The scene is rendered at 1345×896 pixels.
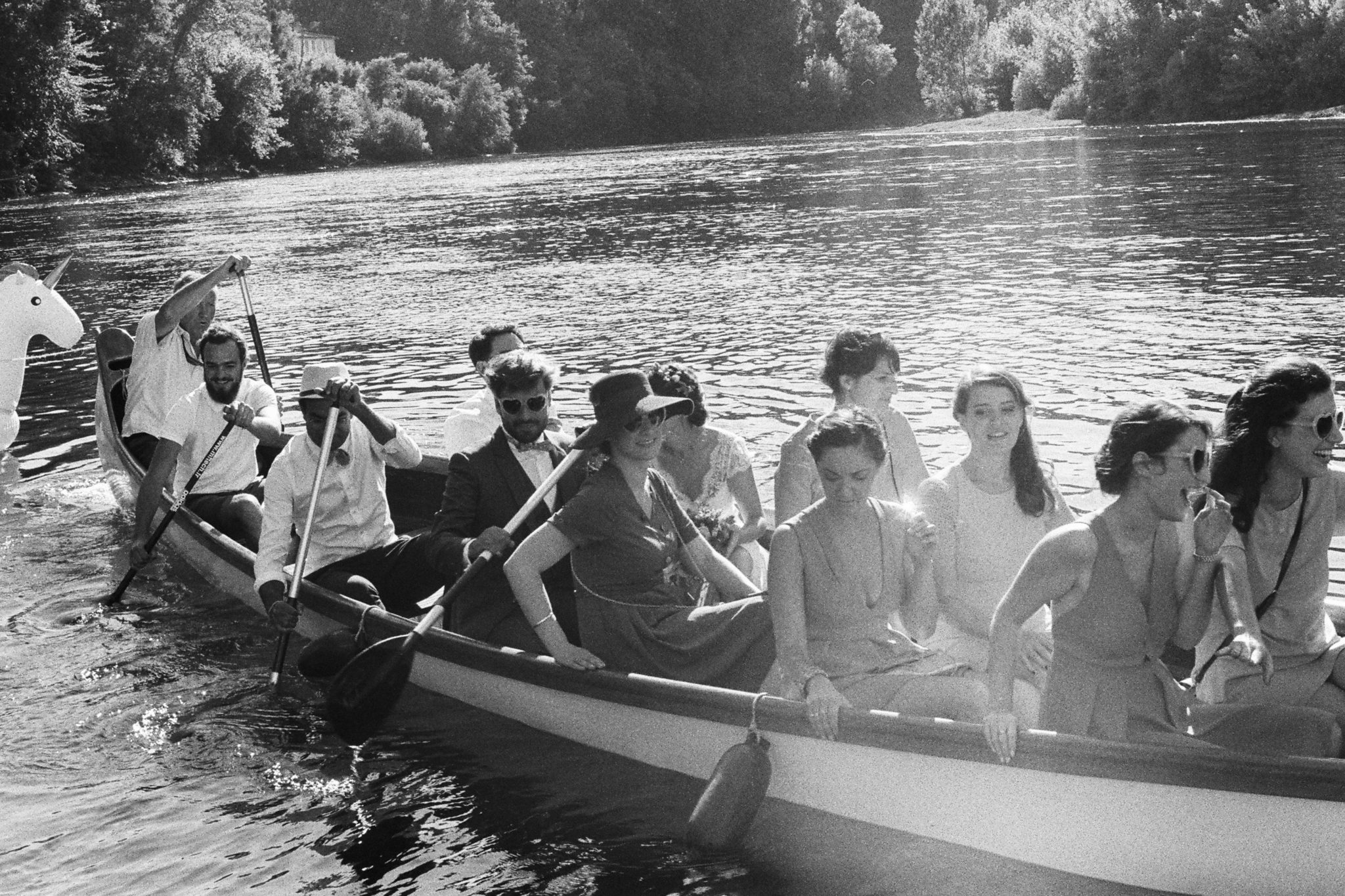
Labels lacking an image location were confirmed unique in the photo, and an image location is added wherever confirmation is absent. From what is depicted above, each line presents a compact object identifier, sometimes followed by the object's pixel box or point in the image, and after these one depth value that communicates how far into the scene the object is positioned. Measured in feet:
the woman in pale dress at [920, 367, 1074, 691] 16.21
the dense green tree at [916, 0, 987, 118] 273.13
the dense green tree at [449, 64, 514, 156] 207.82
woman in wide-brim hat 15.94
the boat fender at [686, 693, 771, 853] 15.74
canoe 13.58
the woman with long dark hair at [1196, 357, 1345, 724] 13.89
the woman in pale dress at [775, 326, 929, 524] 18.89
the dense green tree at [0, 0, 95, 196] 134.41
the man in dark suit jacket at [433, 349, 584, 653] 18.93
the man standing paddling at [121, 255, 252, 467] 28.19
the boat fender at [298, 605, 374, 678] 20.22
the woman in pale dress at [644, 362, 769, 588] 20.21
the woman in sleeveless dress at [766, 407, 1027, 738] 14.88
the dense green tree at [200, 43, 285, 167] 164.66
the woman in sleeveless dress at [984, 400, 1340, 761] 12.92
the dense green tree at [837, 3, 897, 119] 278.67
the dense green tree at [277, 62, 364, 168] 177.68
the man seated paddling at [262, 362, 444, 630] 20.81
